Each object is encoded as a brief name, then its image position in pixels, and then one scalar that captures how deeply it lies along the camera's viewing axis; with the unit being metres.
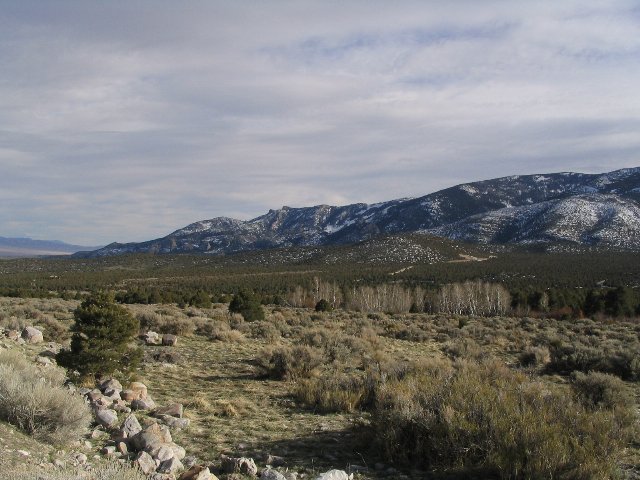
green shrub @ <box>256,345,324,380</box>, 12.72
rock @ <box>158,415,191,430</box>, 7.79
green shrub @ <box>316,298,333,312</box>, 44.06
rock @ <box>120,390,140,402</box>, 9.05
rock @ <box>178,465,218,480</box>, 5.23
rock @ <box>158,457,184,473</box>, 5.65
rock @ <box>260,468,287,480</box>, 5.58
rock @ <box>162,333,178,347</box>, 16.98
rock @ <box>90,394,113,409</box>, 8.01
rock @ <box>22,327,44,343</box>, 14.64
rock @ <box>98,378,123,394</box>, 9.36
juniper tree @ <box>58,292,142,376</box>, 10.28
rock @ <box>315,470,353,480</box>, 5.55
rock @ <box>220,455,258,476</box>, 5.88
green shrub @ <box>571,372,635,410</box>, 9.38
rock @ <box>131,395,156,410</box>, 8.67
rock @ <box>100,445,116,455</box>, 6.18
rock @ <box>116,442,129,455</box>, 6.30
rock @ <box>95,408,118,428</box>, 7.47
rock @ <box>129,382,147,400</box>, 9.31
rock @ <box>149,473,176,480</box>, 5.15
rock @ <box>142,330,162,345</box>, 17.28
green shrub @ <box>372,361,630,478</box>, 5.44
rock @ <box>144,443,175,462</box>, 6.01
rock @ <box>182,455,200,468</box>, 6.17
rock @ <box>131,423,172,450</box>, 6.40
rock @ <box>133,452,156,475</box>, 5.46
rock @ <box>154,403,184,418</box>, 8.27
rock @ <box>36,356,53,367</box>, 10.96
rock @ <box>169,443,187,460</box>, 6.29
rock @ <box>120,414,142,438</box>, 6.83
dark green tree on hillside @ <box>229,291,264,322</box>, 28.60
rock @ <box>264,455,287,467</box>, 6.42
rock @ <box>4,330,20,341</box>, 13.66
